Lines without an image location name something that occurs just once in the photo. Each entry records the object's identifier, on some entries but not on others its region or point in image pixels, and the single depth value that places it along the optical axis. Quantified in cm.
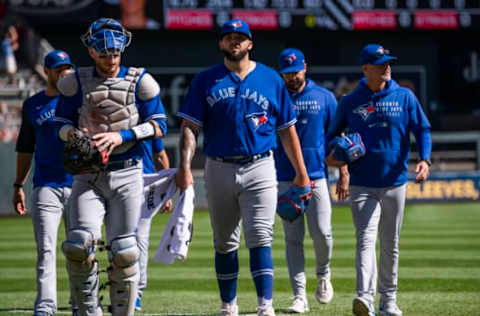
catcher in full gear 1173
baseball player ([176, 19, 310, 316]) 1244
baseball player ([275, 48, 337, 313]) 1577
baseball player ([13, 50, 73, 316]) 1384
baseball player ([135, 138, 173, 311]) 1534
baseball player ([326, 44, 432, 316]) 1407
